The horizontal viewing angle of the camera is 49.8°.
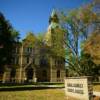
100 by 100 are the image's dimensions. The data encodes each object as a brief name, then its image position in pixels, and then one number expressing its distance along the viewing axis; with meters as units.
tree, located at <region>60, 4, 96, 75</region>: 16.85
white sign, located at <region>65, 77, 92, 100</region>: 4.89
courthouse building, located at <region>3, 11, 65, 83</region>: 27.86
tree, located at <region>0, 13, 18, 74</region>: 16.52
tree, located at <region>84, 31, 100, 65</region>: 12.62
